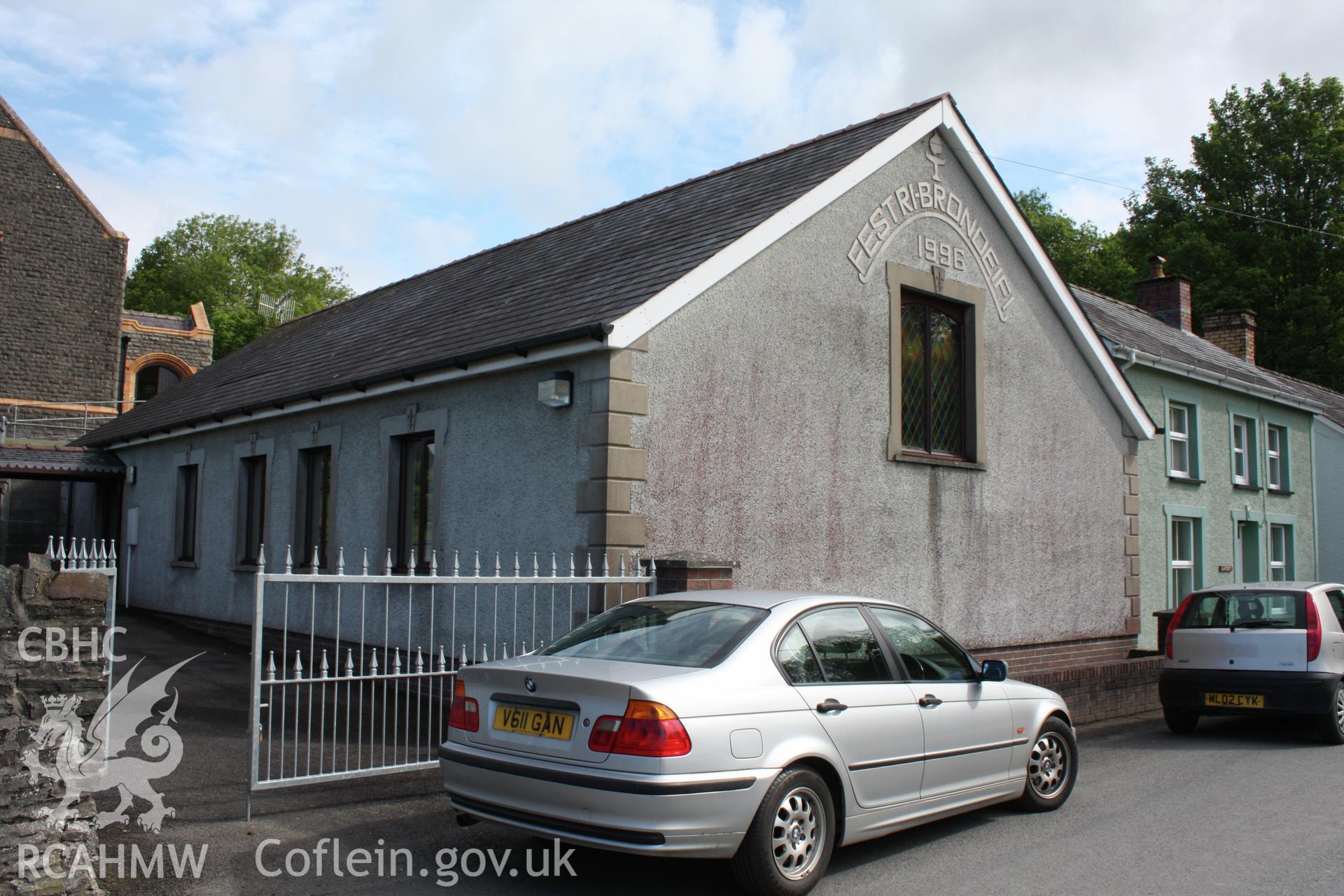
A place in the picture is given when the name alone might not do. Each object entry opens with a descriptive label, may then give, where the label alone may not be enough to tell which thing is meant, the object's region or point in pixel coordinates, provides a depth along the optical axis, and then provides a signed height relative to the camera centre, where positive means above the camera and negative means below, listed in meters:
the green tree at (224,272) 61.53 +15.10
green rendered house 18.95 +1.56
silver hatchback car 10.64 -1.08
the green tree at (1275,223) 35.88 +11.17
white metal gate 6.88 -0.97
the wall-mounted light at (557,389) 9.52 +1.28
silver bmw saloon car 4.95 -0.97
